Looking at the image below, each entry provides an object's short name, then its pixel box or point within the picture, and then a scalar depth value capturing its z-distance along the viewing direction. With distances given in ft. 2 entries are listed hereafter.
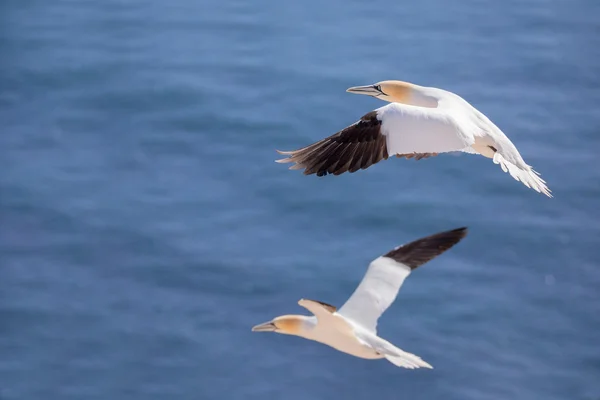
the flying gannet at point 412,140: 66.44
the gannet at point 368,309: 63.72
